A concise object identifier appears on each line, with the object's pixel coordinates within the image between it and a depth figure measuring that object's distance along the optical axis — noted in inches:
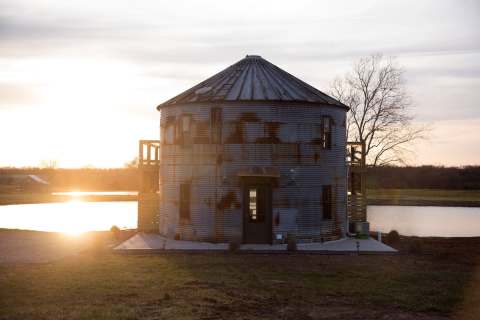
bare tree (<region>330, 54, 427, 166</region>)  2180.1
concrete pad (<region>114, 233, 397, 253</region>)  941.8
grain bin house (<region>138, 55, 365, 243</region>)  1020.5
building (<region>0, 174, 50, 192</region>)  3796.8
